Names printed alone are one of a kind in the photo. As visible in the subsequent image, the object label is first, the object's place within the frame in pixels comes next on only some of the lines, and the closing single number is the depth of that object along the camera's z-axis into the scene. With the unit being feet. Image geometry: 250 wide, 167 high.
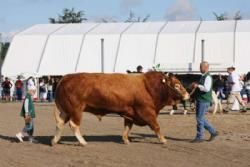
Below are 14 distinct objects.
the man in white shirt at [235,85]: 79.66
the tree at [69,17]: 314.96
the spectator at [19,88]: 140.05
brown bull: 45.78
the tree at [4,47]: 286.62
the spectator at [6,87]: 140.26
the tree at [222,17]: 297.02
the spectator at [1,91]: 147.24
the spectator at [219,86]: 103.47
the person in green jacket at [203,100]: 47.11
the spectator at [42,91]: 137.39
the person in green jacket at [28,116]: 48.67
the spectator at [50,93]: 134.31
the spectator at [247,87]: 105.87
